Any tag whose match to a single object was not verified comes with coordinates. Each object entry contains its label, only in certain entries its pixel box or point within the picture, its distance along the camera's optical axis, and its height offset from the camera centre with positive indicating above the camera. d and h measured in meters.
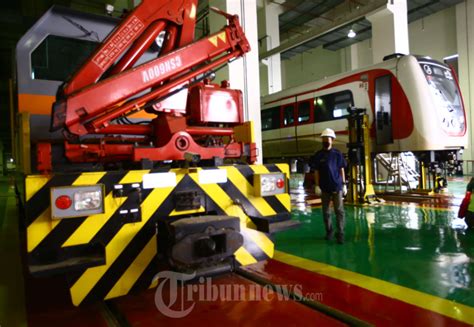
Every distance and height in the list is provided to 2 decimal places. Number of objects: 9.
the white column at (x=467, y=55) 13.77 +4.16
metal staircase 8.41 -0.24
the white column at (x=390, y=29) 9.58 +3.79
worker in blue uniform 4.04 -0.22
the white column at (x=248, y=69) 6.25 +1.82
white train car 6.73 +1.22
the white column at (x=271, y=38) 13.15 +4.96
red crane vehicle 1.96 +0.07
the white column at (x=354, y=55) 18.36 +5.76
